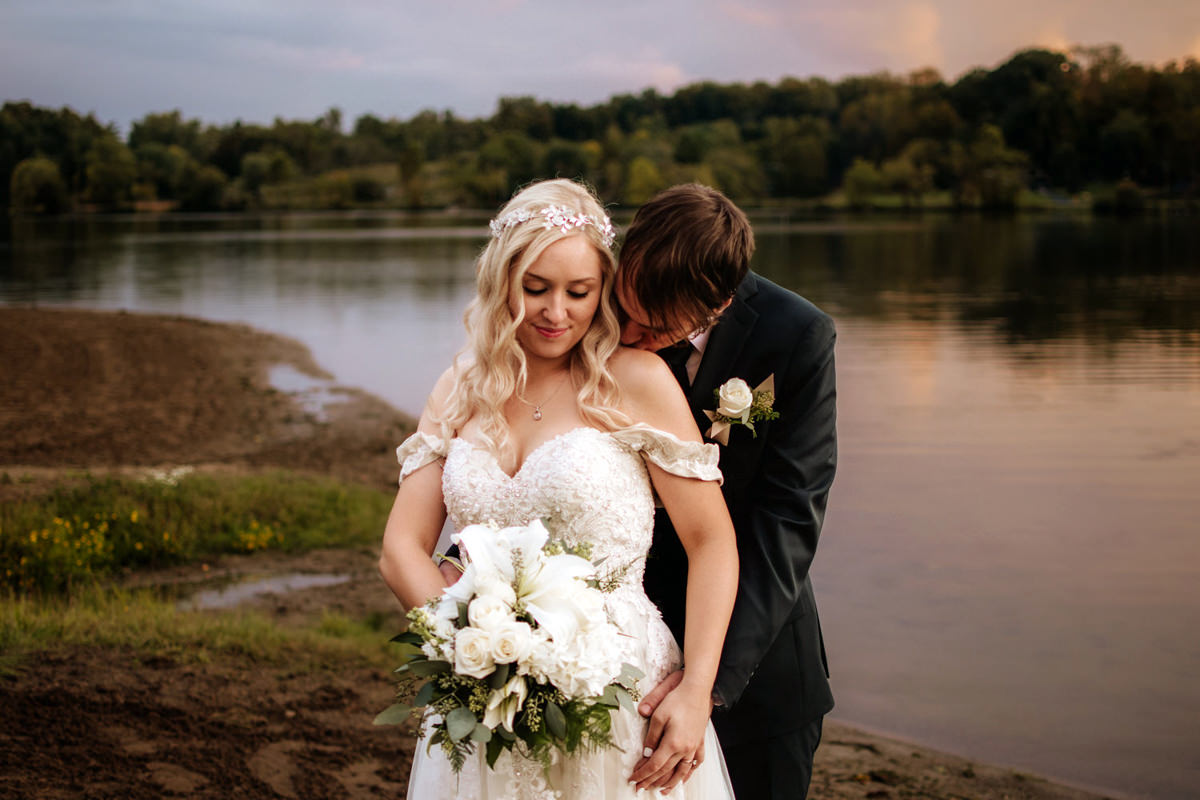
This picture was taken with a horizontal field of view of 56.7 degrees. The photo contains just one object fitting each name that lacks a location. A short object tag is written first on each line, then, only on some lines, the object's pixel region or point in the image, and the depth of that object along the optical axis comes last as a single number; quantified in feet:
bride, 9.49
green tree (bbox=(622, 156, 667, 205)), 405.80
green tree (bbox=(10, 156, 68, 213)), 422.41
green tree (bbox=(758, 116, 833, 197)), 460.96
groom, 9.37
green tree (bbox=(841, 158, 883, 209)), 435.94
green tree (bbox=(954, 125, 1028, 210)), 393.91
